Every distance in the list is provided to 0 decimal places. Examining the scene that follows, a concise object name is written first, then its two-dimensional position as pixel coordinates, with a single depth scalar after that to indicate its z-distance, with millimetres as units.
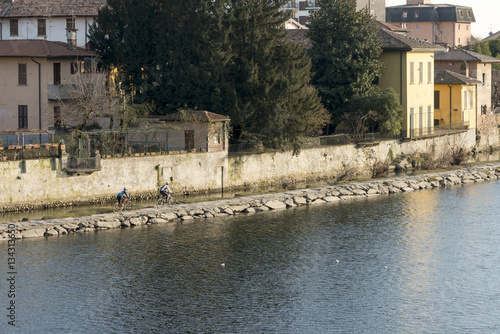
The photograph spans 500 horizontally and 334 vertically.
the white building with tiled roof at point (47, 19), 73562
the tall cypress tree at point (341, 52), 63875
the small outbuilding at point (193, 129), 52156
